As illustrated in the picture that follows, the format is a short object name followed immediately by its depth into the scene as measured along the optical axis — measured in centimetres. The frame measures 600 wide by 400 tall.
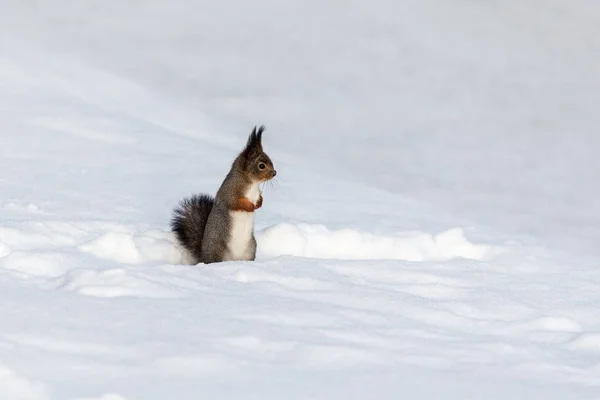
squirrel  1126
